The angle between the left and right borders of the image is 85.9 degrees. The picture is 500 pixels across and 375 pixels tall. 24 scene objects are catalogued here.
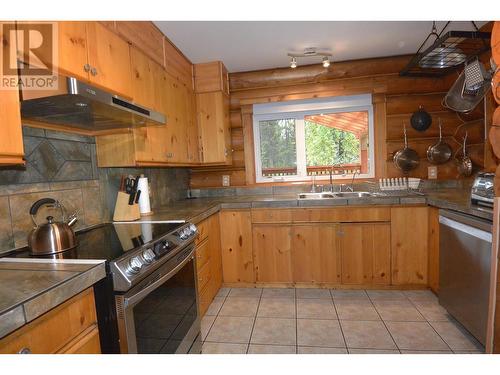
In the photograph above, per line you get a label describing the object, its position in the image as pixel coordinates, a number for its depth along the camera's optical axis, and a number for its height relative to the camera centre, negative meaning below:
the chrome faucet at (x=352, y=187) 3.00 -0.21
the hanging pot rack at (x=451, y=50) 1.83 +0.87
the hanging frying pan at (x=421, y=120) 2.82 +0.48
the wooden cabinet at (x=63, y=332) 0.73 -0.46
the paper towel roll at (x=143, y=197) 2.15 -0.16
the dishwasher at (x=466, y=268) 1.56 -0.68
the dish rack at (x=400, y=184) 2.78 -0.19
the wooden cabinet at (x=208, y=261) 2.12 -0.75
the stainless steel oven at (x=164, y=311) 1.08 -0.65
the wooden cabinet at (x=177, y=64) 2.29 +1.03
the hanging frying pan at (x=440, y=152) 2.81 +0.13
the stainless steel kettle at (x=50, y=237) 1.22 -0.26
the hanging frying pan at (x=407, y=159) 2.87 +0.07
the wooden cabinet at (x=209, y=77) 2.82 +1.03
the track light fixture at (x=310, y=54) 2.61 +1.14
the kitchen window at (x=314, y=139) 3.09 +0.36
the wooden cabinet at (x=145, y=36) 1.72 +0.99
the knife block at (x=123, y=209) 1.92 -0.23
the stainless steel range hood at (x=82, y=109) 1.07 +0.34
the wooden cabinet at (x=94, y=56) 1.21 +0.64
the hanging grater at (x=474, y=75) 1.93 +0.64
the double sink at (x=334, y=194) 2.86 -0.28
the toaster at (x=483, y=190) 1.62 -0.18
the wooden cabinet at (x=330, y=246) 2.43 -0.73
